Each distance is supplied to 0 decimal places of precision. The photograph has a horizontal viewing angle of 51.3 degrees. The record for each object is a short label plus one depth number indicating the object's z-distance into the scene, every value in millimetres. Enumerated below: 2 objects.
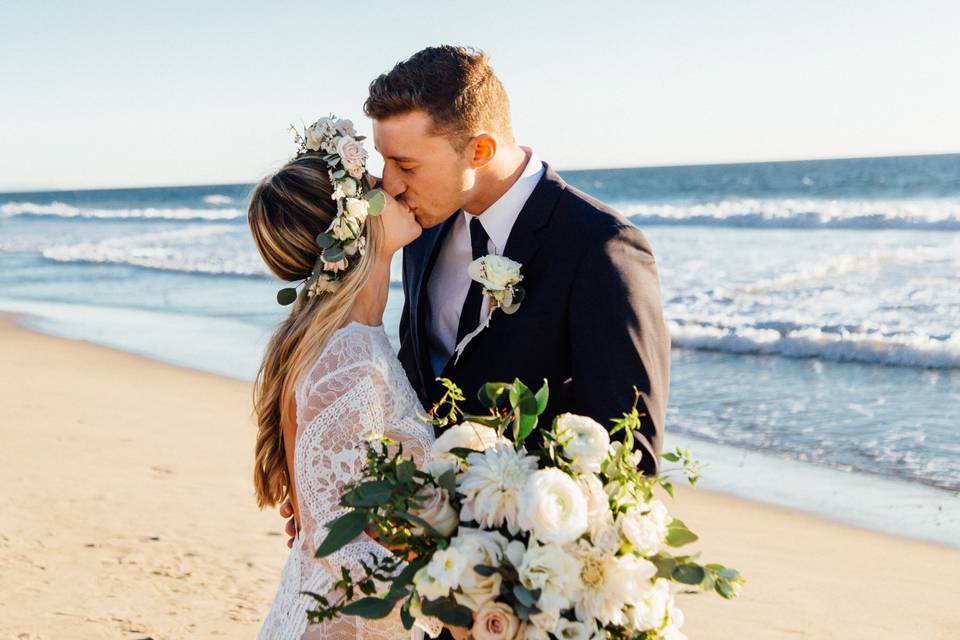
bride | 2783
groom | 2803
